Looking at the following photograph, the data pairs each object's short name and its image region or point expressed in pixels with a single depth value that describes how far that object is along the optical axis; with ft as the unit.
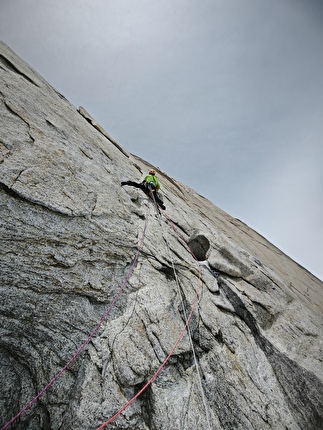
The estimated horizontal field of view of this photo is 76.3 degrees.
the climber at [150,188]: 30.66
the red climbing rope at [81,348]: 12.36
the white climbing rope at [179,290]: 17.30
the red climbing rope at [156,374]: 11.94
